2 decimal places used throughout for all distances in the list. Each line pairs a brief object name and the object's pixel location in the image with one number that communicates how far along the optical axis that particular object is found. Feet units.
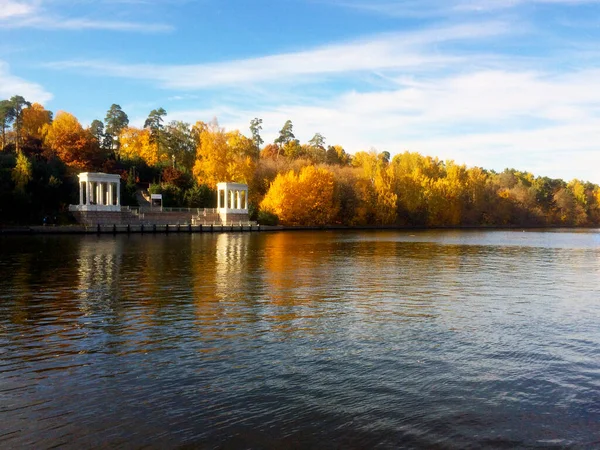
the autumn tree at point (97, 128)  395.44
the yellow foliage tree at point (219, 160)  296.30
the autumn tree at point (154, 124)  359.11
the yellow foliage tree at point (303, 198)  296.51
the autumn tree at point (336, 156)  432.66
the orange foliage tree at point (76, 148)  263.29
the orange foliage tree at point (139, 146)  338.75
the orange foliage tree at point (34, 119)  356.79
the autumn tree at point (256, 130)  440.45
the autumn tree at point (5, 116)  345.76
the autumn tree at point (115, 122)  402.52
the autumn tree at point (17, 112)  352.08
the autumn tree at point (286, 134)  476.95
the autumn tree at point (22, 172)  217.15
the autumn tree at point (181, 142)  345.51
